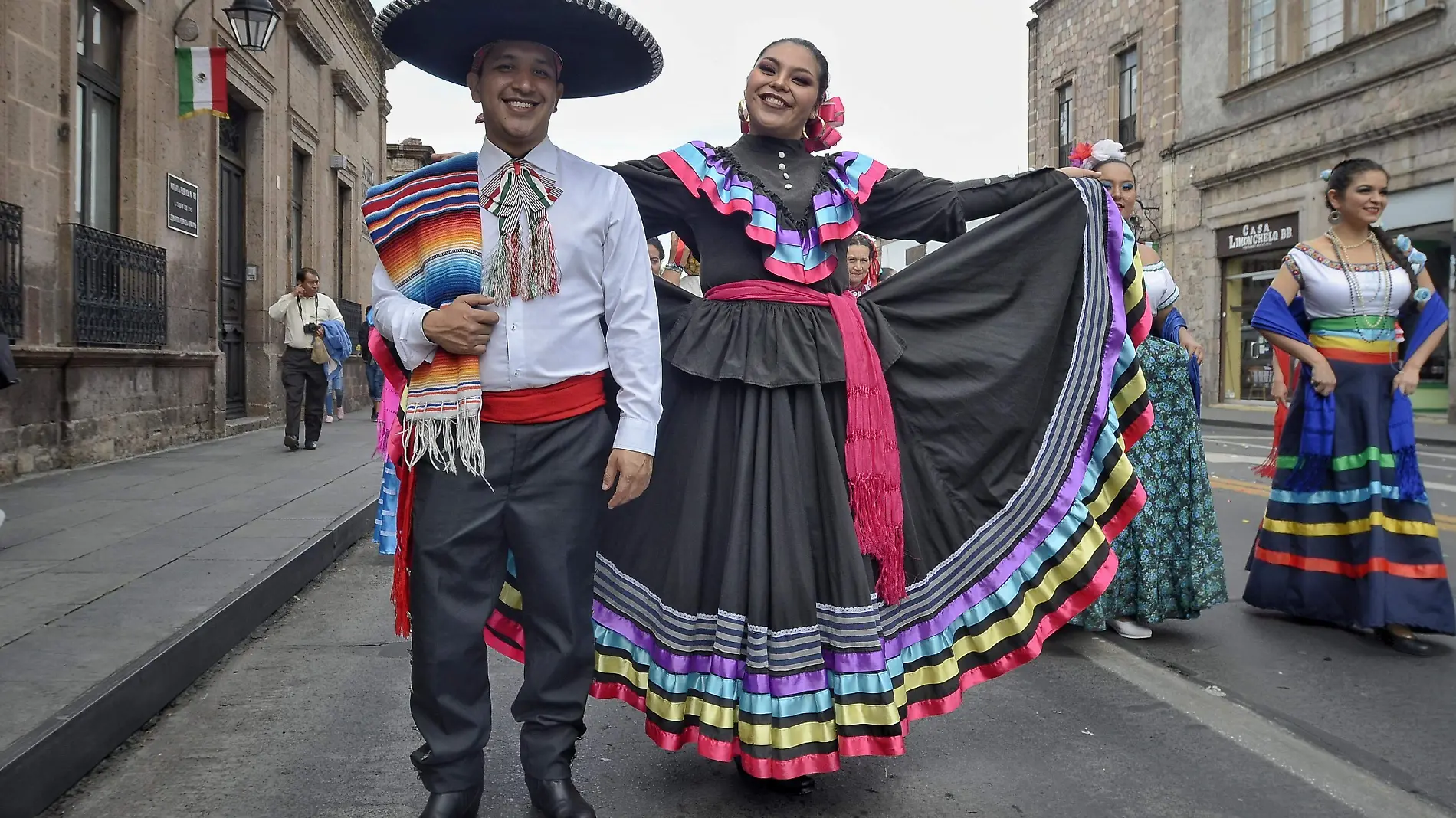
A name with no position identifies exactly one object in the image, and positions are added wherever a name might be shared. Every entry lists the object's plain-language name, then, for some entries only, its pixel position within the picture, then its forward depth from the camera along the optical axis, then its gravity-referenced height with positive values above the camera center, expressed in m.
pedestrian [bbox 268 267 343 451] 10.99 +0.43
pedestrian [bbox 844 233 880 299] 5.93 +0.73
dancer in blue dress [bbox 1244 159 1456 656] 4.25 -0.13
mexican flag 10.86 +3.10
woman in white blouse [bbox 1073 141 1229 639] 4.36 -0.48
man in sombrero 2.49 +0.04
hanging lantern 10.66 +3.67
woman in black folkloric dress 2.62 -0.15
